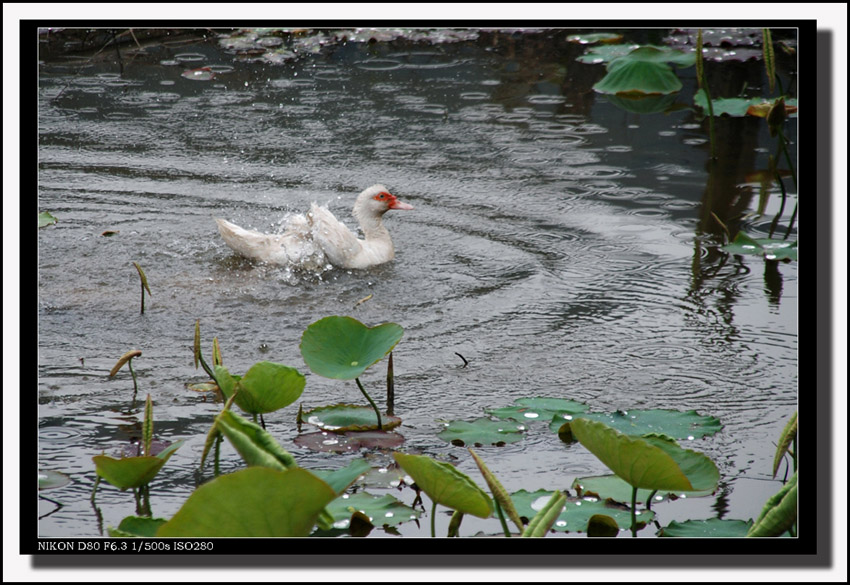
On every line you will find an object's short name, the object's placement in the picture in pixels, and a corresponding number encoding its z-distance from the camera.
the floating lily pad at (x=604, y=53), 18.81
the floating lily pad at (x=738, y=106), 15.12
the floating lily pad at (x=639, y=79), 16.27
